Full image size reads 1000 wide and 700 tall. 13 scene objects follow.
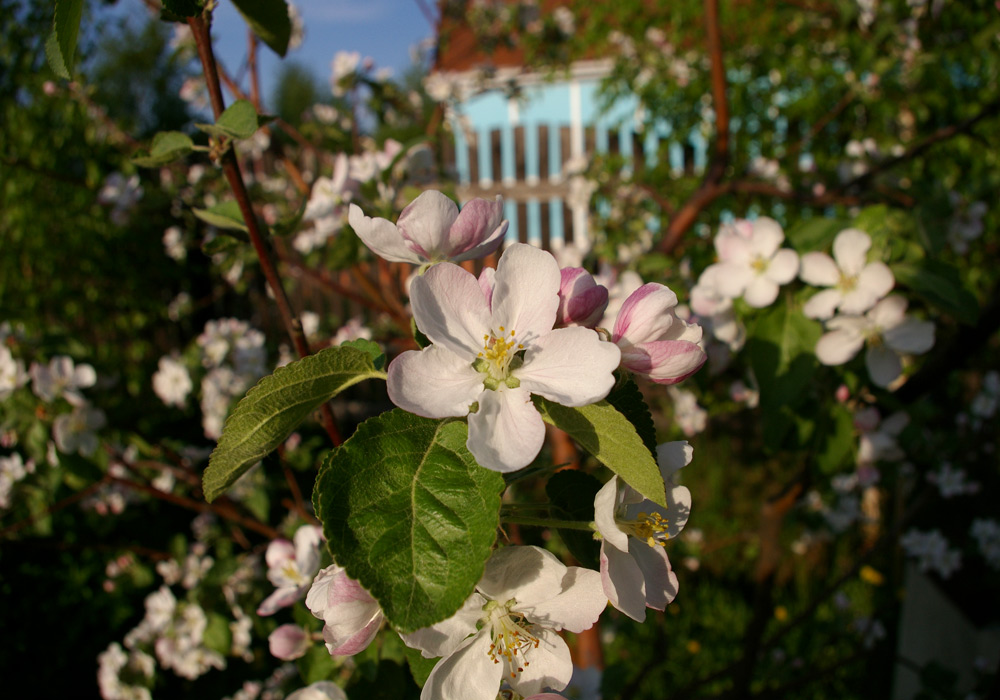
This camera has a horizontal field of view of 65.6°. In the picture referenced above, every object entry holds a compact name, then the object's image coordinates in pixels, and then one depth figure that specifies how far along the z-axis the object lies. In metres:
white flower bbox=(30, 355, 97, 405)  0.42
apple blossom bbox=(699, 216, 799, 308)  0.32
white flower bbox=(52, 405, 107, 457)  0.42
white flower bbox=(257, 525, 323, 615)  0.24
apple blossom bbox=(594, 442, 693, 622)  0.15
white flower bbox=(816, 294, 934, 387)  0.30
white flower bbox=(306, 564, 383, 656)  0.15
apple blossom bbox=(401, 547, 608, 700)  0.15
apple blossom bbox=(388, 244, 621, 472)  0.14
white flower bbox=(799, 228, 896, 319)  0.30
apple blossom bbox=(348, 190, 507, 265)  0.16
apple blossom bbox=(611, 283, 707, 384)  0.15
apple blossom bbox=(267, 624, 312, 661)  0.24
